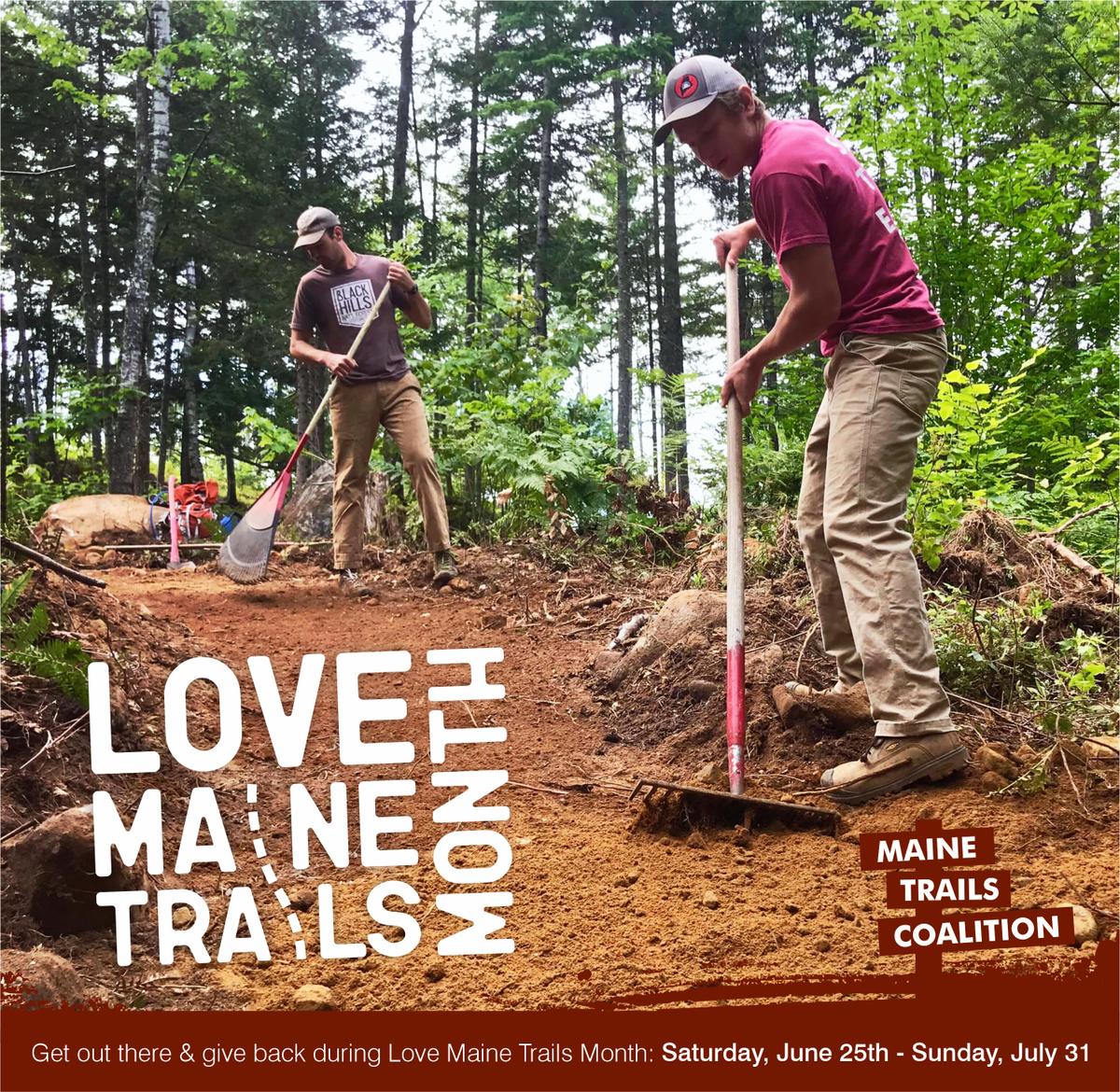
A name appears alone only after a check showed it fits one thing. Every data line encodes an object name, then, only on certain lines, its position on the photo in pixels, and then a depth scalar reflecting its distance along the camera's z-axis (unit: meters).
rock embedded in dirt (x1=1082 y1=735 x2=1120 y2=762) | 2.77
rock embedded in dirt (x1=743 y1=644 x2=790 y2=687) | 3.79
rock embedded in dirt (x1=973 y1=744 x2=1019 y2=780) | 2.78
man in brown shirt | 6.77
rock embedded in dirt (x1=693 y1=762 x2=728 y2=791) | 3.01
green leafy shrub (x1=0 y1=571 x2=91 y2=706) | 3.06
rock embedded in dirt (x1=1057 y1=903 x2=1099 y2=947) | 1.93
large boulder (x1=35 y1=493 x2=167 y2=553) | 10.93
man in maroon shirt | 2.81
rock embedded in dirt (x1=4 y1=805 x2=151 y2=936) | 2.20
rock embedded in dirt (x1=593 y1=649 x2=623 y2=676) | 4.73
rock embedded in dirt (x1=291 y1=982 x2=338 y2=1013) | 1.94
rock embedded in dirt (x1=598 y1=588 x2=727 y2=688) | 4.50
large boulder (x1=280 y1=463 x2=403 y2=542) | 9.36
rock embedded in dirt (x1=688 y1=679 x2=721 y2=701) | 3.97
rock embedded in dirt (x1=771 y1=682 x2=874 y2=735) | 3.32
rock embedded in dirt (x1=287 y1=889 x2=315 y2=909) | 2.53
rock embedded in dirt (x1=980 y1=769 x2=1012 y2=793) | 2.73
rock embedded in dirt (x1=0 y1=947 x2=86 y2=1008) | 1.78
